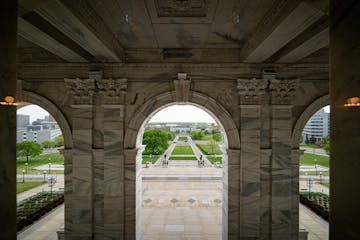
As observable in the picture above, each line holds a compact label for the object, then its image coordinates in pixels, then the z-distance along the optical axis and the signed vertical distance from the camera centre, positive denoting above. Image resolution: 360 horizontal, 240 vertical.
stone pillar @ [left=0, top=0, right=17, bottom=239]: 2.86 -0.05
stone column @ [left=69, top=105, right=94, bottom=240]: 8.06 -1.91
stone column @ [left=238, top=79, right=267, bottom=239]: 8.07 -1.14
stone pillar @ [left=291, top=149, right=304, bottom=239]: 8.10 -2.43
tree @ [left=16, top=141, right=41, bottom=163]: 38.75 -4.85
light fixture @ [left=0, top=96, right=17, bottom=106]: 2.93 +0.24
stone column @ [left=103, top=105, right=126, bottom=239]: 8.12 -1.85
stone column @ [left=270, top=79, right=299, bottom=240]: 8.02 -1.33
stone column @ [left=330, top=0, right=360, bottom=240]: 2.59 +0.00
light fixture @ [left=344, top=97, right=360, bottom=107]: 2.60 +0.23
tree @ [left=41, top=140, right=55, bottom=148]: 61.62 -6.41
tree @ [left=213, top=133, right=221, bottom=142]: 69.62 -5.05
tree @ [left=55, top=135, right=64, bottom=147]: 56.47 -5.79
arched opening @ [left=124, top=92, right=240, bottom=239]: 8.24 -0.20
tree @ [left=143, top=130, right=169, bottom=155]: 49.31 -4.40
